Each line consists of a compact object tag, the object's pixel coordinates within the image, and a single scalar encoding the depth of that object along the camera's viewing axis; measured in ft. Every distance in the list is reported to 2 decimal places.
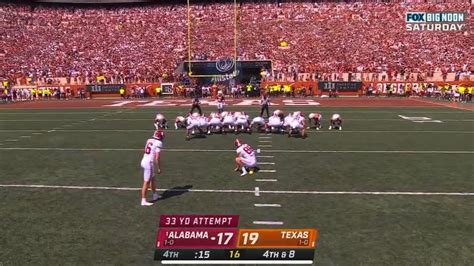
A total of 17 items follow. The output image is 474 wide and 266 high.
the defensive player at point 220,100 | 68.82
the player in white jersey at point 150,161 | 29.09
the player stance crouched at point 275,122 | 58.18
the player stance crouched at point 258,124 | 59.06
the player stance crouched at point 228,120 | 59.16
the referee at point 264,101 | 67.15
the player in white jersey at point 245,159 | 37.06
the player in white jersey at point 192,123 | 56.34
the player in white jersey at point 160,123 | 61.36
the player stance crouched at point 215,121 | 59.16
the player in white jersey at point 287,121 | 56.90
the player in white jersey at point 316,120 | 62.03
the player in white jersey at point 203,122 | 57.18
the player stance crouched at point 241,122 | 59.11
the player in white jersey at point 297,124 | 55.62
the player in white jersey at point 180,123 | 64.59
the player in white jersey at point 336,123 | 62.97
